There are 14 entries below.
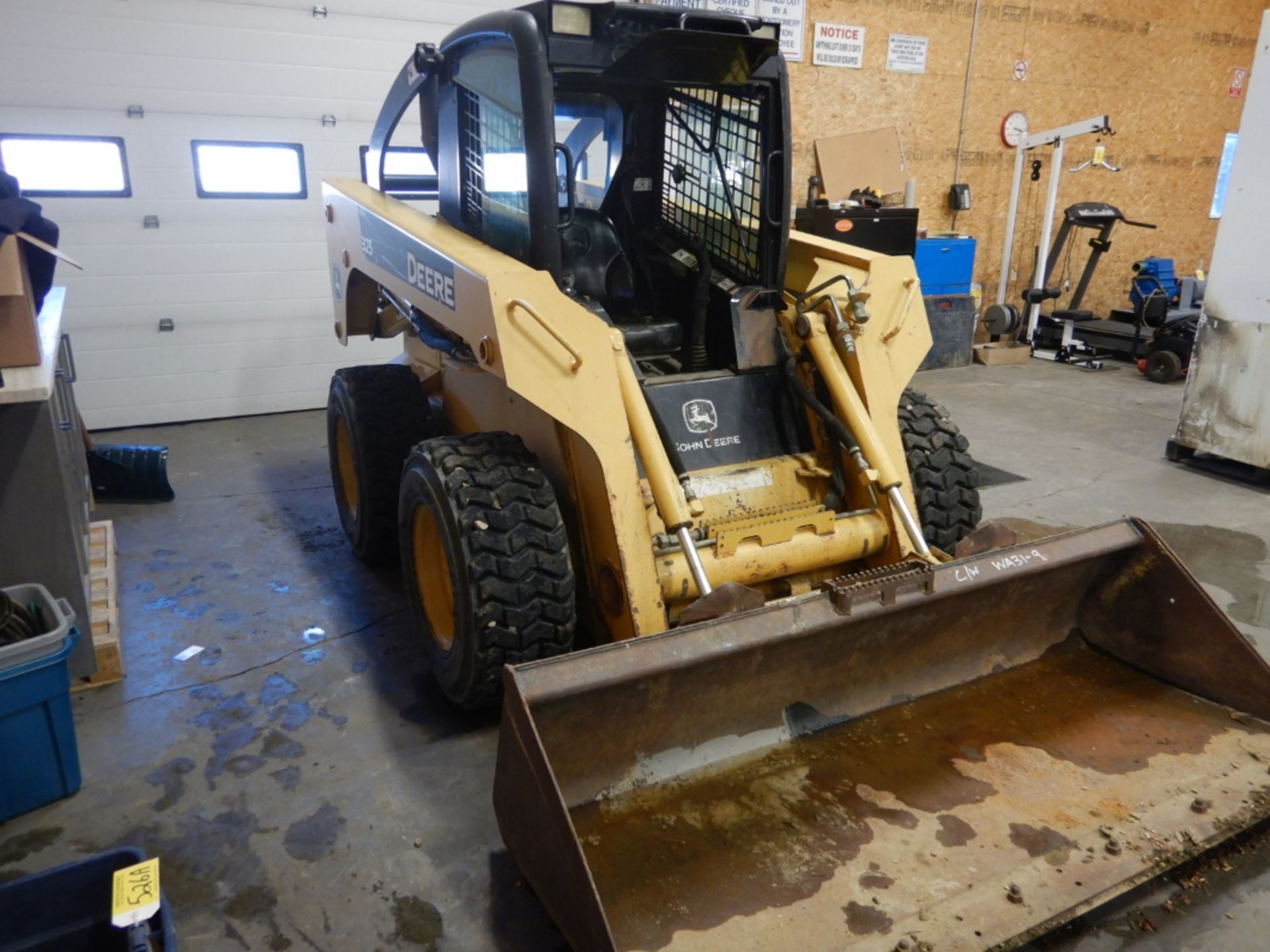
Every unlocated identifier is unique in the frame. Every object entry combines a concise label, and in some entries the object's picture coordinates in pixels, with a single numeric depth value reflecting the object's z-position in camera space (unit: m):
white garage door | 5.62
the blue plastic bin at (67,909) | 1.75
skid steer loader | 2.01
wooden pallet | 3.04
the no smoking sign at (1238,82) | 10.62
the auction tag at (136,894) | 1.61
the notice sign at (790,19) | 7.72
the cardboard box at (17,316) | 2.49
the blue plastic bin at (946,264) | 8.05
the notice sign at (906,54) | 8.39
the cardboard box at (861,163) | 8.05
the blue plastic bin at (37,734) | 2.31
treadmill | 8.44
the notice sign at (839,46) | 8.04
